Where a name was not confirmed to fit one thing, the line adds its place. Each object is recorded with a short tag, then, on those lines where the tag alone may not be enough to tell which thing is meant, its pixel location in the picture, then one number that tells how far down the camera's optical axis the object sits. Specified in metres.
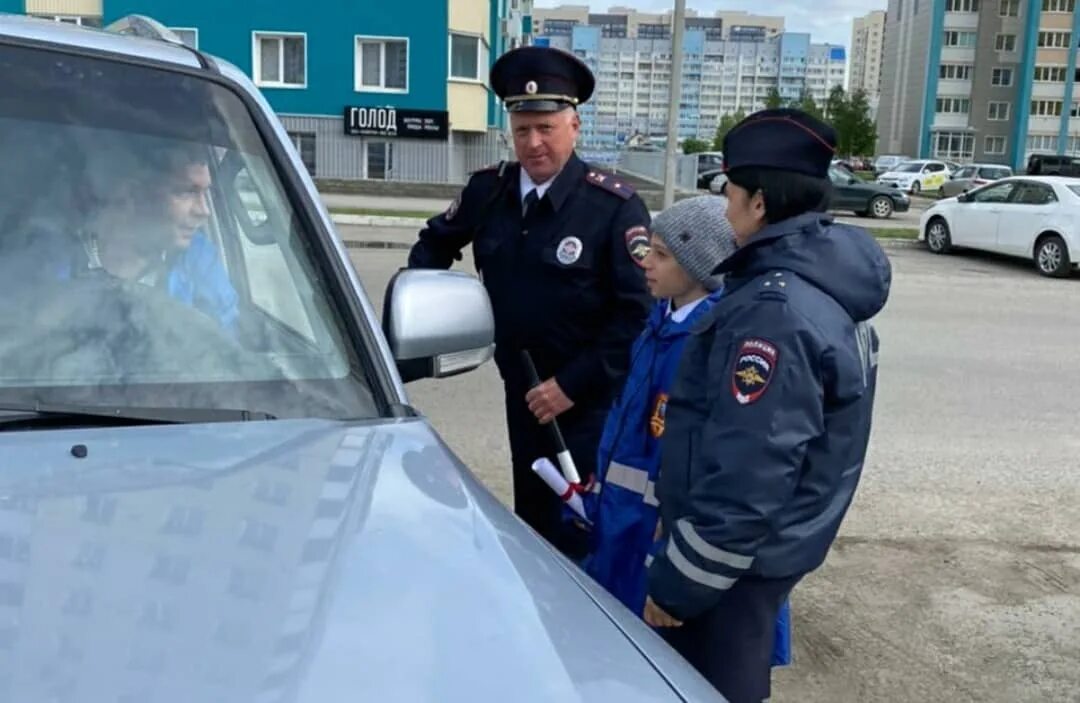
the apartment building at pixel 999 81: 81.88
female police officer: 2.13
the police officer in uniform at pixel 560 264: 3.31
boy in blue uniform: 2.62
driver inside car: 2.02
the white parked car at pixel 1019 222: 16.09
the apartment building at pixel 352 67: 31.75
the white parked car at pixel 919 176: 48.44
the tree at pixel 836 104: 77.56
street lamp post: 18.44
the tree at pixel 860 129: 76.44
